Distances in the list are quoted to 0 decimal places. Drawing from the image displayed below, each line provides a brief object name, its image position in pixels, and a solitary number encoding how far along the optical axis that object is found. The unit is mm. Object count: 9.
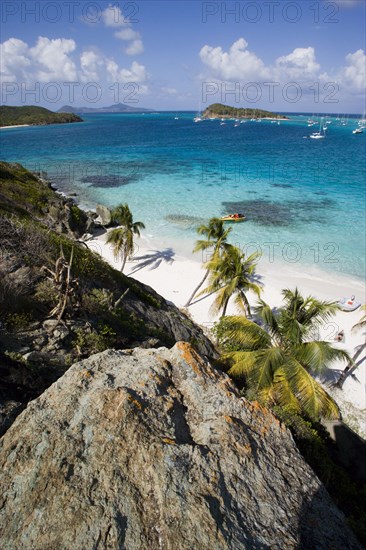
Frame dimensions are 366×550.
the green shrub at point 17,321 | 7352
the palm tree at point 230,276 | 16734
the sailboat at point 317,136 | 122275
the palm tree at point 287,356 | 9844
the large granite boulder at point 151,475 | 3469
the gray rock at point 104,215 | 33812
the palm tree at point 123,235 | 23391
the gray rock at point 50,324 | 7582
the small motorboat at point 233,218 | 35156
